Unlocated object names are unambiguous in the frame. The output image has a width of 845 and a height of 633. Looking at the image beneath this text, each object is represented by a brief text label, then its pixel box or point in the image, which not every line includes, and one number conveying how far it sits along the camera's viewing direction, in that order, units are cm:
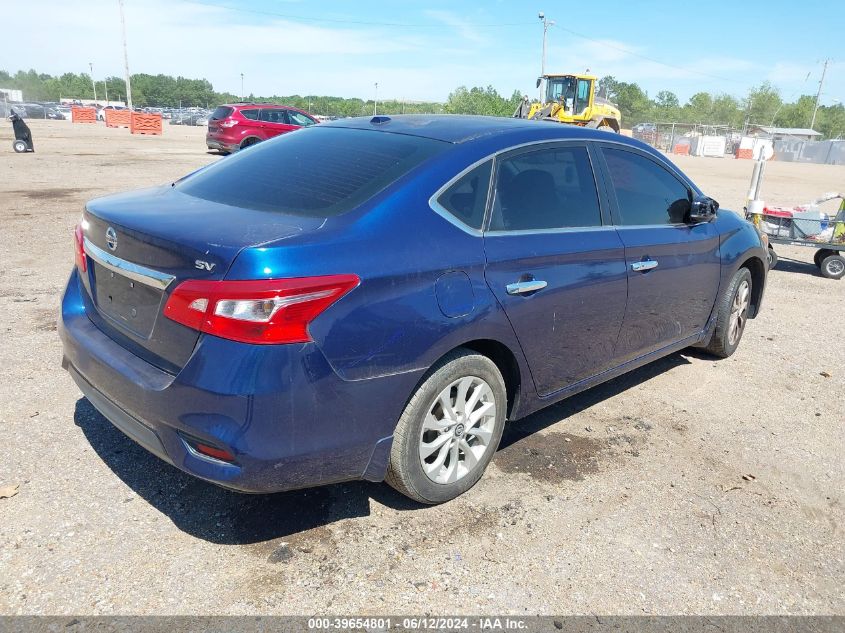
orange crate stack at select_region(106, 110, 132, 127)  4425
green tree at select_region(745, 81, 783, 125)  11106
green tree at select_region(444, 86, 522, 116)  7362
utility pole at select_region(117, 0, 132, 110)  4444
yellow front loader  2841
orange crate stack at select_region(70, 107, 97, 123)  5175
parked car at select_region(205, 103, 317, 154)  2150
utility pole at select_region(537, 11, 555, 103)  5238
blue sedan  235
